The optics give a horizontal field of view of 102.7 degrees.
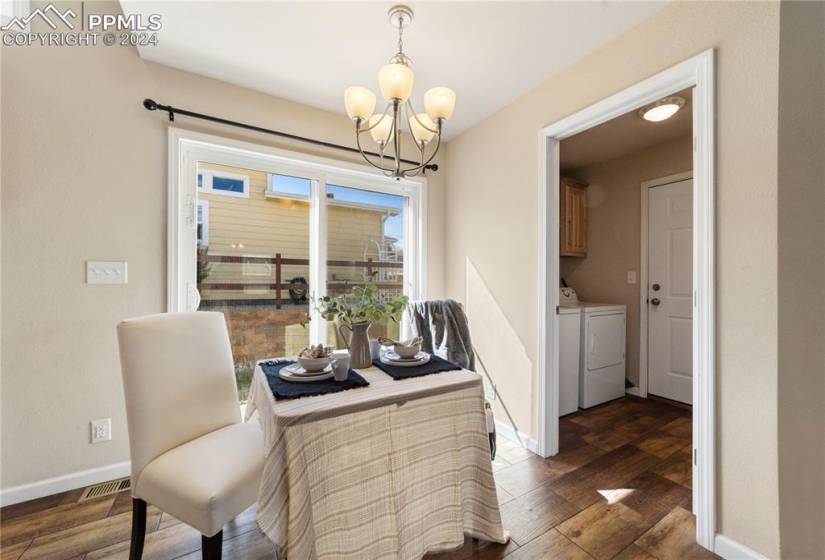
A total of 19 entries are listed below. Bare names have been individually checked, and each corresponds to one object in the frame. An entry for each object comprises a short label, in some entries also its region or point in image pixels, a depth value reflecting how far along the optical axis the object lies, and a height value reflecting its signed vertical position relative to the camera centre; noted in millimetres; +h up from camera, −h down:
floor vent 1807 -1182
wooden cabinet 3551 +696
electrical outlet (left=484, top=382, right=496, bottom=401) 2652 -892
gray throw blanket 2066 -309
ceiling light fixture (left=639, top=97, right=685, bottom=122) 2238 +1197
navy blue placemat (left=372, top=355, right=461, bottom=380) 1425 -398
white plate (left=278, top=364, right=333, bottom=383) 1347 -398
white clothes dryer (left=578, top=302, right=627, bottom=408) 2977 -668
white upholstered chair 1133 -639
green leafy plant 1523 -128
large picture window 2193 +300
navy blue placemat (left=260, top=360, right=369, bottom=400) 1215 -414
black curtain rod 1974 +1049
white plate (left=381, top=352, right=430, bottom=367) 1553 -386
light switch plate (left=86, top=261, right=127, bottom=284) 1871 +40
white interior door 3062 -82
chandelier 1400 +795
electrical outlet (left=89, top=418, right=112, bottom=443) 1885 -867
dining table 1065 -680
